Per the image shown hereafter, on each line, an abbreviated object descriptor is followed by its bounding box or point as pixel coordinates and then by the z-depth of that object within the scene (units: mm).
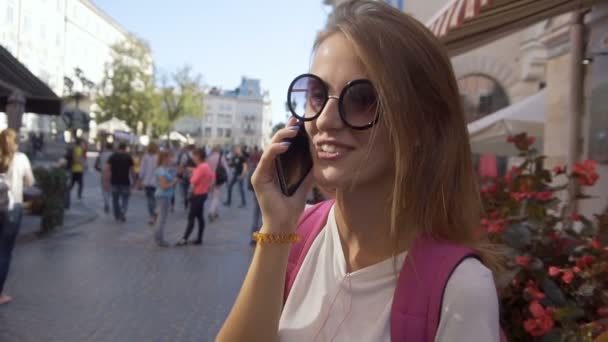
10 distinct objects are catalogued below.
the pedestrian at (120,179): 14250
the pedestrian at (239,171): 19881
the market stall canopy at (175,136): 43719
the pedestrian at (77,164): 17250
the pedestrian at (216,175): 15172
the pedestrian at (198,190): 10844
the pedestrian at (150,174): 14453
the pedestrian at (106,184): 15348
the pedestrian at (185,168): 17222
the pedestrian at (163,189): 10648
